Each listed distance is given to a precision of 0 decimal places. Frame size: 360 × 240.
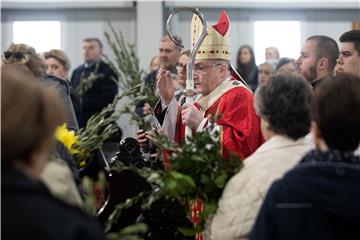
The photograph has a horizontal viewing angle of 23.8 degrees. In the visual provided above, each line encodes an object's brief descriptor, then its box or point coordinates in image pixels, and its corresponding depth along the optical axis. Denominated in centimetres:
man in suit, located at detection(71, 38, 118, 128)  1005
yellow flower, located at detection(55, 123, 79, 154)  338
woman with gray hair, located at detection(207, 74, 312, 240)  304
